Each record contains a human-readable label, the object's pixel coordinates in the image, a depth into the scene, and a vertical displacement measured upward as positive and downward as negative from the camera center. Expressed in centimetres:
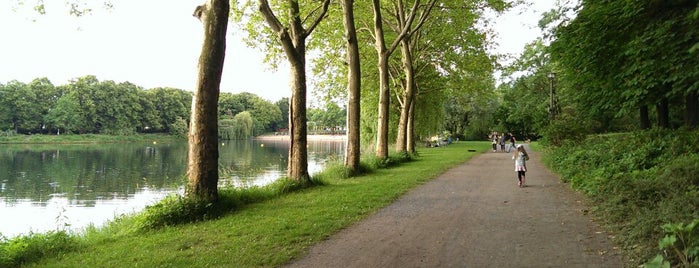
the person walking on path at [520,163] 1360 -80
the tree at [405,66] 2397 +385
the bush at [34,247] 640 -154
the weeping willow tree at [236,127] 8744 +157
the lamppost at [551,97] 3256 +247
